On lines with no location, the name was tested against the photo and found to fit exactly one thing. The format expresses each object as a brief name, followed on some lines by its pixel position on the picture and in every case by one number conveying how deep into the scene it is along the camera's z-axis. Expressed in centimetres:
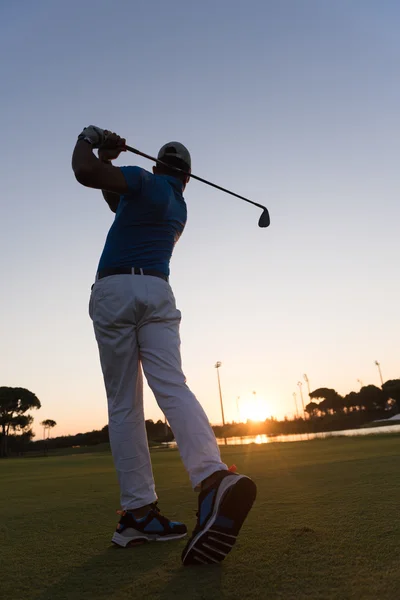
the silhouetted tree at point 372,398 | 9269
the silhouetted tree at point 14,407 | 7019
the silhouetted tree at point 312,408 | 11094
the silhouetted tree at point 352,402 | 9819
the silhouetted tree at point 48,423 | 11006
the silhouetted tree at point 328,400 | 10544
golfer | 244
